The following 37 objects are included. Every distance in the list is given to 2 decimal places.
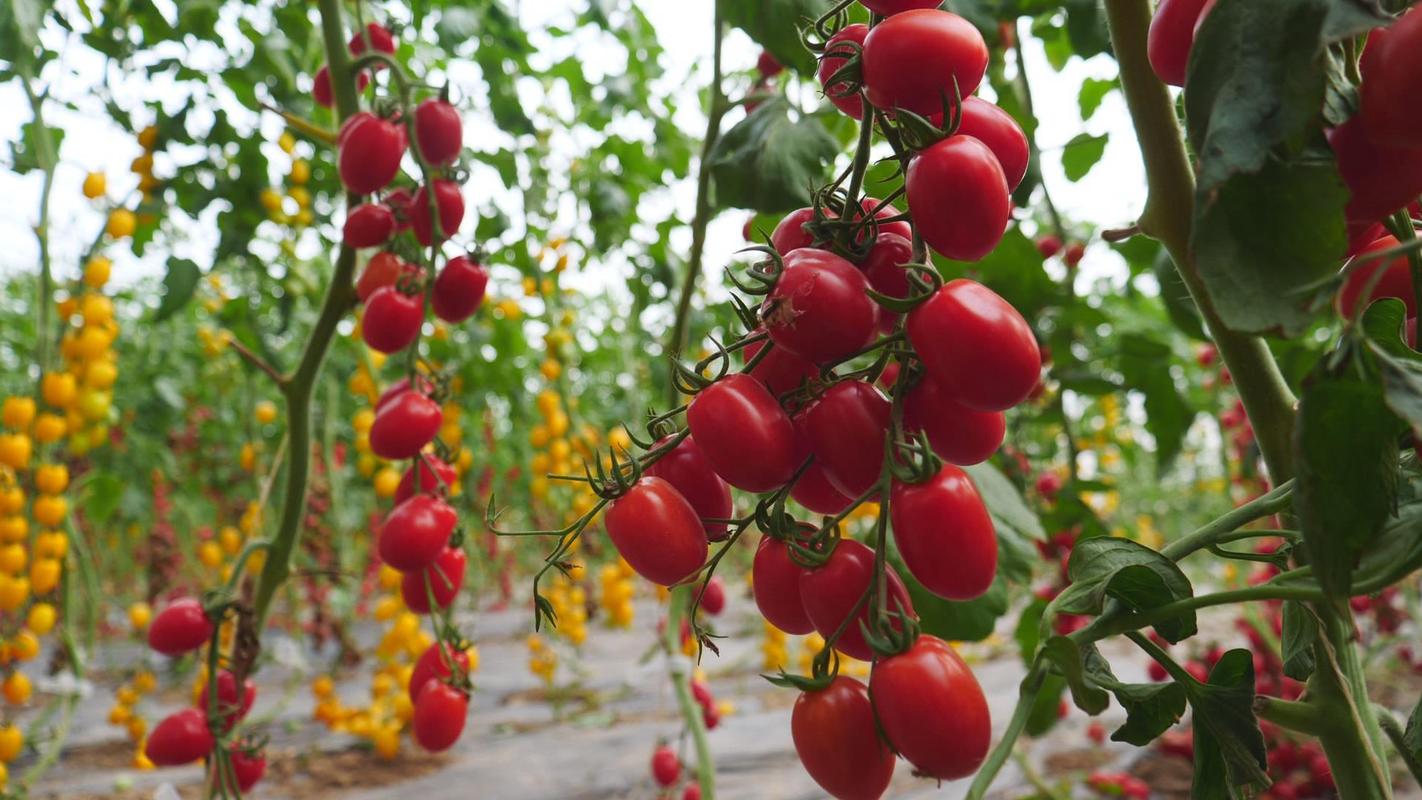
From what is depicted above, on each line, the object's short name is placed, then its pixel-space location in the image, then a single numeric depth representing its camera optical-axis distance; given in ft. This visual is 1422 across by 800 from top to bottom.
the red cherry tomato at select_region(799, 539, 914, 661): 1.13
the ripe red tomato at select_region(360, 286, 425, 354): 2.52
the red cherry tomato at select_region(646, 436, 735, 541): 1.35
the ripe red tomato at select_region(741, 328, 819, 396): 1.27
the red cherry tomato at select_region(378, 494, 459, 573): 2.35
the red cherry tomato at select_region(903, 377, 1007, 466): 1.15
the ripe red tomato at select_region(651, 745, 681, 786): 4.73
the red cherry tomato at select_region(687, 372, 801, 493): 1.12
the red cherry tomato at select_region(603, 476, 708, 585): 1.21
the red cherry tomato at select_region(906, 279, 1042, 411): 1.02
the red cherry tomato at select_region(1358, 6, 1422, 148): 0.76
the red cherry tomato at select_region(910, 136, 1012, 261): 1.04
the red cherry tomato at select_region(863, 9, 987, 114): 1.05
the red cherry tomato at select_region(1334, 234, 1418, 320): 1.12
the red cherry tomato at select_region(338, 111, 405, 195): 2.43
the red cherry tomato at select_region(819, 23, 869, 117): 1.22
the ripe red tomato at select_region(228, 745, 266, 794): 2.77
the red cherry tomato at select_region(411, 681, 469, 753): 2.55
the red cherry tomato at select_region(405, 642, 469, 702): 2.67
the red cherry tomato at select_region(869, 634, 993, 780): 1.04
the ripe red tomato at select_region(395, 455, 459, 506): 2.62
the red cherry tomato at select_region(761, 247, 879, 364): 1.07
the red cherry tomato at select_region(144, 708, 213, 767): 2.56
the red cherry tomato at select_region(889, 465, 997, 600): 1.09
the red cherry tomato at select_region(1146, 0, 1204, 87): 0.97
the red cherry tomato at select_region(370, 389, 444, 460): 2.45
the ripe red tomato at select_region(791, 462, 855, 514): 1.30
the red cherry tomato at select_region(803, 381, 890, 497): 1.09
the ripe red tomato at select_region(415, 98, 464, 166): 2.58
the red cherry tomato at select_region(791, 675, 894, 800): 1.13
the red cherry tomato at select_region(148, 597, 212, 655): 2.59
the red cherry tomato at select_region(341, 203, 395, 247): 2.56
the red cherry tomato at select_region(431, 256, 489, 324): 2.60
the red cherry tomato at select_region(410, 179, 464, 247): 2.58
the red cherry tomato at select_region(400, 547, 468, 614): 2.55
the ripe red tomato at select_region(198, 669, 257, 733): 2.62
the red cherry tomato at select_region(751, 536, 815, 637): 1.26
